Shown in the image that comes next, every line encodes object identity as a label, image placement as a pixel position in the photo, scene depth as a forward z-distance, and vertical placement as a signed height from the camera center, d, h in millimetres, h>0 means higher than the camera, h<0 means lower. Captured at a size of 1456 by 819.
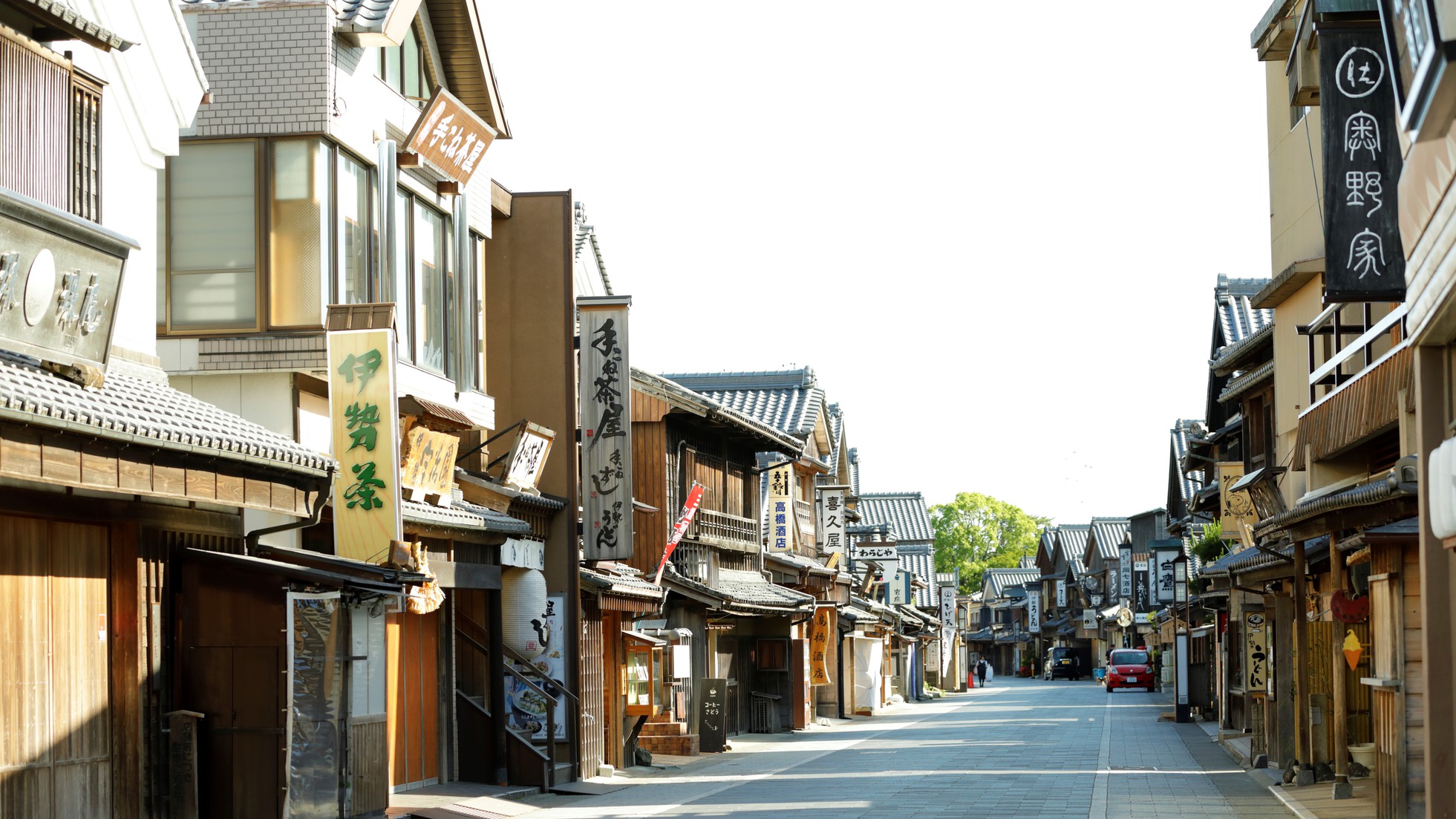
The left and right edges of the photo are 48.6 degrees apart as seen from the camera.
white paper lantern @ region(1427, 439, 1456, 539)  10852 +127
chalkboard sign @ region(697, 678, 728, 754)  32406 -3919
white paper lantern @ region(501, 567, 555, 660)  24297 -1375
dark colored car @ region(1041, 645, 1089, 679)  105312 -9882
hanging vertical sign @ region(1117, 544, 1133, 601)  94375 -3498
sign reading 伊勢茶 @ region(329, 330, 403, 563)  17156 +863
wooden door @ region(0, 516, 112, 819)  12484 -1158
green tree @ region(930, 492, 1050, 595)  121188 -1585
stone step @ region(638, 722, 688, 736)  31534 -4120
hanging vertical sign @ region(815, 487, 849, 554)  53094 -43
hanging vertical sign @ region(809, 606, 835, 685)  46531 -3868
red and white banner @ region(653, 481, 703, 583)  31984 +102
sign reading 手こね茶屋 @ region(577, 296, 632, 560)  26109 +1489
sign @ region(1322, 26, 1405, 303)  15938 +3332
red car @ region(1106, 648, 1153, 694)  74250 -7272
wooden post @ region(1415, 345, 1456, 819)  12969 -1001
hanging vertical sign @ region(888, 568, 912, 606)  80062 -3568
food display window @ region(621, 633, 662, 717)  29047 -2866
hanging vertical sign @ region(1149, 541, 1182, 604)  66062 -2489
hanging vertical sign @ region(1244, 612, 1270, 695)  31766 -2900
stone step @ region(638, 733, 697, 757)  31438 -4393
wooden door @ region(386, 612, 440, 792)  21141 -2389
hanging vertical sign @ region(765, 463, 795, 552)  44594 +353
